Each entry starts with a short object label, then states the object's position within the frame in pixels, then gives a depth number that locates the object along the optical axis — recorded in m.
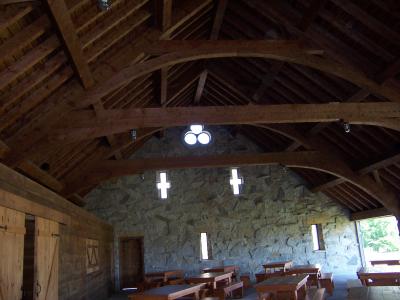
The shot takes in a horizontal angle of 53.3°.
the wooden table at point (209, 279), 8.12
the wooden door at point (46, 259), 6.02
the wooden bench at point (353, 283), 7.45
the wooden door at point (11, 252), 4.76
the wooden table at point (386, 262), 9.82
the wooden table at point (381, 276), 6.80
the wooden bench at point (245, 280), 10.59
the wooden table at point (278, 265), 10.51
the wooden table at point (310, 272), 9.09
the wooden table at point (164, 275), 10.25
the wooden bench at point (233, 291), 7.73
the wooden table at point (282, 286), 5.83
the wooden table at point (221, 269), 10.43
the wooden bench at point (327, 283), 8.55
